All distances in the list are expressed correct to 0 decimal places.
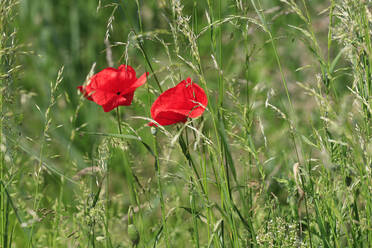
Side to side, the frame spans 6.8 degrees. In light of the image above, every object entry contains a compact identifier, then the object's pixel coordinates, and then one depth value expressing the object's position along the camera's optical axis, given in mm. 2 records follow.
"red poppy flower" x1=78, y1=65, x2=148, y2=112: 2924
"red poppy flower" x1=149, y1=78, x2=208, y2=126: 2883
